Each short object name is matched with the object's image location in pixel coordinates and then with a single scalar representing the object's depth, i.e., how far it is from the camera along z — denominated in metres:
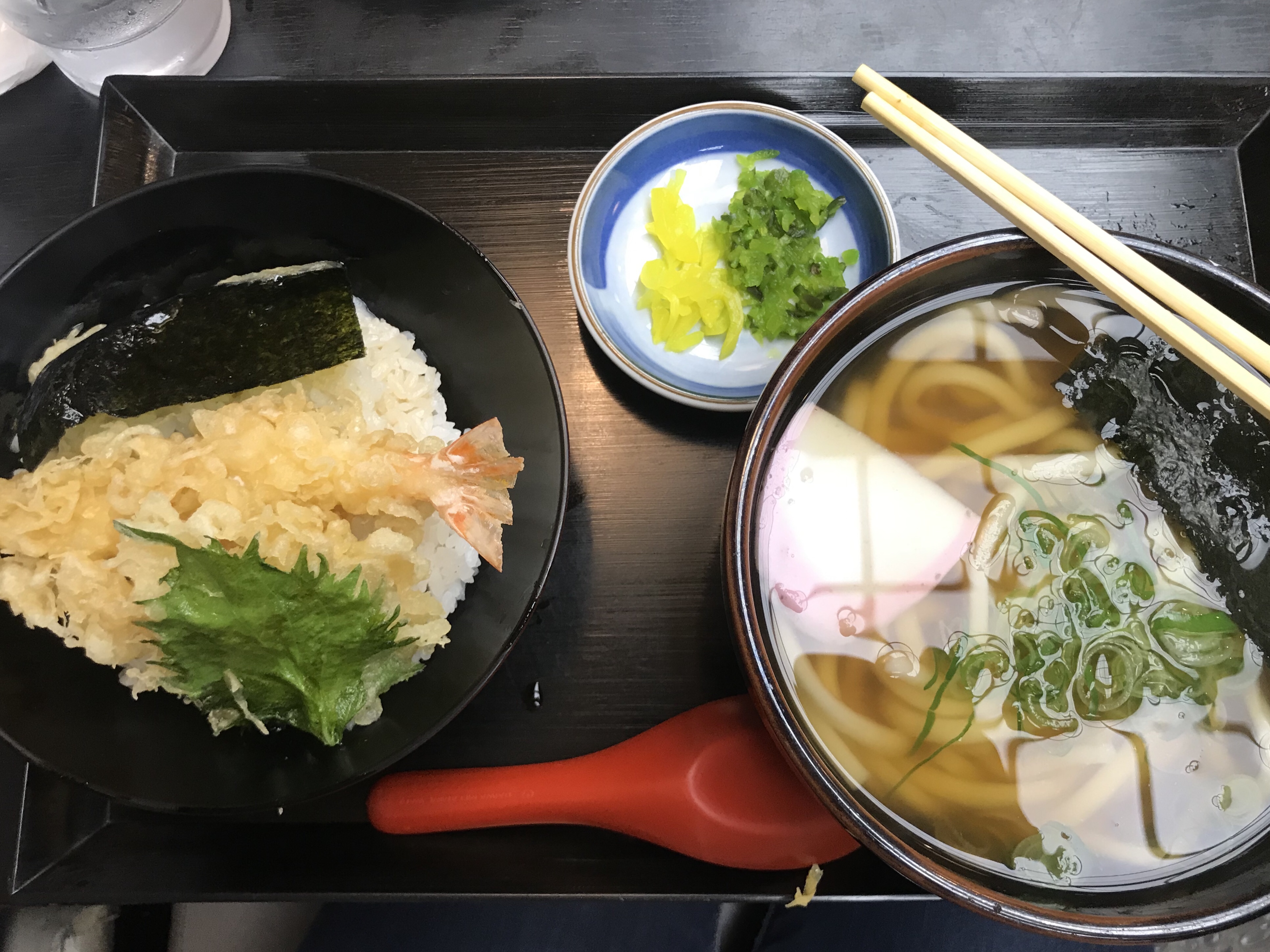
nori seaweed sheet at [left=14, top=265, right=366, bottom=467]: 0.29
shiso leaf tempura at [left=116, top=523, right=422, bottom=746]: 0.25
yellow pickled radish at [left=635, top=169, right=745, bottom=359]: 0.33
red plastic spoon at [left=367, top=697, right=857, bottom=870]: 0.27
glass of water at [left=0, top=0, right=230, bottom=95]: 0.34
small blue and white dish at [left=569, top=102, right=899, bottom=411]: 0.32
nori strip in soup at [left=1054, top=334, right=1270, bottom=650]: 0.25
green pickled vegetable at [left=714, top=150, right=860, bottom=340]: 0.33
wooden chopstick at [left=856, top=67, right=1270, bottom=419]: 0.23
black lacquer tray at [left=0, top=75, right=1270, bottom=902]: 0.29
